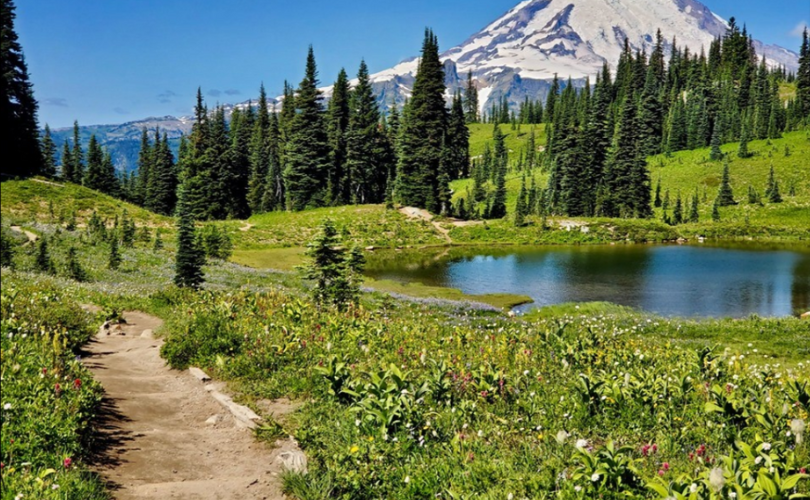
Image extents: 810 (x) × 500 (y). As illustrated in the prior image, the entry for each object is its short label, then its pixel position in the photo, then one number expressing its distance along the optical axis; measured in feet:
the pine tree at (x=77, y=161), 345.47
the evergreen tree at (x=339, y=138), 280.33
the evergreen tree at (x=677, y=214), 300.44
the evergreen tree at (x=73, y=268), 75.46
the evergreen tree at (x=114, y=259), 94.84
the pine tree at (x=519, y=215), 260.42
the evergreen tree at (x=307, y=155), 274.16
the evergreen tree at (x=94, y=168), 336.08
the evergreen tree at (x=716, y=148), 391.04
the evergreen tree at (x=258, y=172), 336.49
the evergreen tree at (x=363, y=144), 281.33
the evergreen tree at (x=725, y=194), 322.14
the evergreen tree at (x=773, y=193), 313.73
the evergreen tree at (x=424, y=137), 262.67
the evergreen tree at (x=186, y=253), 72.64
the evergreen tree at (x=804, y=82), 462.64
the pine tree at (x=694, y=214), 301.43
